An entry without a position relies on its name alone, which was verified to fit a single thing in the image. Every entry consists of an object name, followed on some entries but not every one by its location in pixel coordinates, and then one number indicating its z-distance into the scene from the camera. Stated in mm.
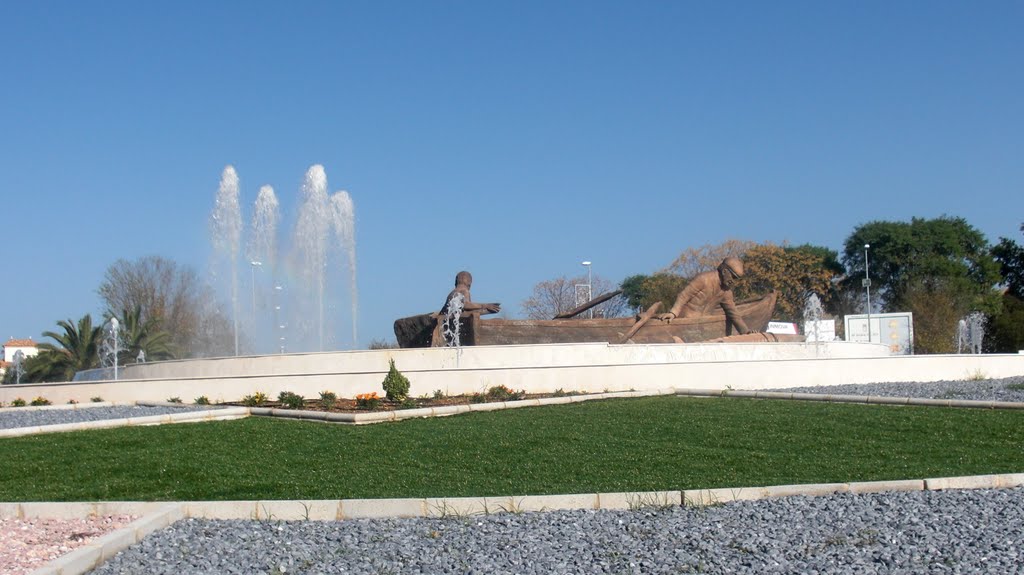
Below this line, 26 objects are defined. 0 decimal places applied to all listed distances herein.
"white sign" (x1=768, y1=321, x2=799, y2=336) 29062
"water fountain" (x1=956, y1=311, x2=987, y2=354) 45969
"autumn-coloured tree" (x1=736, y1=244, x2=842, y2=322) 53656
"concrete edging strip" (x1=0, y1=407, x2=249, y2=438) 13078
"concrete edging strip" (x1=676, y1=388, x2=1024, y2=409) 13711
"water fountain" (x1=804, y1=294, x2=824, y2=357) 29484
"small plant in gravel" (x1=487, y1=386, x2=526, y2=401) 16125
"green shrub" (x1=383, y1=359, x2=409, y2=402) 15398
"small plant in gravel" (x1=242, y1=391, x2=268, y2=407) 16031
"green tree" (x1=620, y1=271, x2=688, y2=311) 52406
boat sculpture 22969
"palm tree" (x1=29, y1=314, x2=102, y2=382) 39312
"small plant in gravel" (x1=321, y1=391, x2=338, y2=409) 15328
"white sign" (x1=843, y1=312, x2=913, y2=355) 34594
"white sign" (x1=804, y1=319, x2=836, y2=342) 35031
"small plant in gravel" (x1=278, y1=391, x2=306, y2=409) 15203
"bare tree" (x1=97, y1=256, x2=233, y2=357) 42750
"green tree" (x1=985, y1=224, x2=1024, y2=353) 50344
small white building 81125
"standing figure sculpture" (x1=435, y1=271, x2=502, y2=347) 22969
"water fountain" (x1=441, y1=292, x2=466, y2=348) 22922
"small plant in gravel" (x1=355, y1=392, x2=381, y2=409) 15005
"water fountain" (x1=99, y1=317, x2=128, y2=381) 36062
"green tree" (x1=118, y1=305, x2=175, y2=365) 38156
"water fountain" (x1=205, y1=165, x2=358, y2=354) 25828
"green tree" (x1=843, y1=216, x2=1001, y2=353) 51438
